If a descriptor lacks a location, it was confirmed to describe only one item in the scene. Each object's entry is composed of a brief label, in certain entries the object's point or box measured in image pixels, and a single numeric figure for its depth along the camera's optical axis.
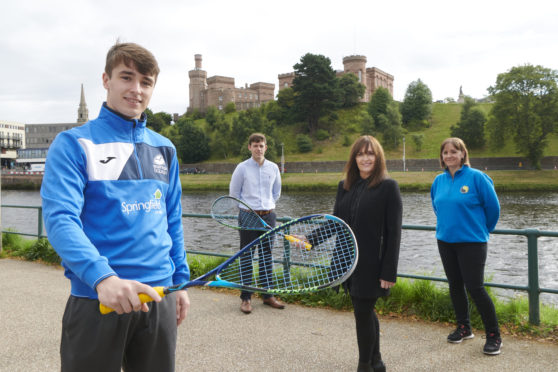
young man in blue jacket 1.81
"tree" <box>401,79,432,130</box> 90.00
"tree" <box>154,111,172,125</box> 129.25
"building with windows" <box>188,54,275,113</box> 127.81
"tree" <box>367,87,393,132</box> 87.62
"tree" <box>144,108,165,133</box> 115.47
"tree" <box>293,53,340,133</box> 85.25
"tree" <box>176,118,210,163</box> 88.62
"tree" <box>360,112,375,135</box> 79.12
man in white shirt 6.02
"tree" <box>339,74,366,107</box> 96.62
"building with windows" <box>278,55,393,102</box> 115.62
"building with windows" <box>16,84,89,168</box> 133.25
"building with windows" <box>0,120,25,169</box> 118.88
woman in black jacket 3.49
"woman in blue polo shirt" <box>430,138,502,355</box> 4.27
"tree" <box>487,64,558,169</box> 57.84
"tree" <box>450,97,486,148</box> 72.75
